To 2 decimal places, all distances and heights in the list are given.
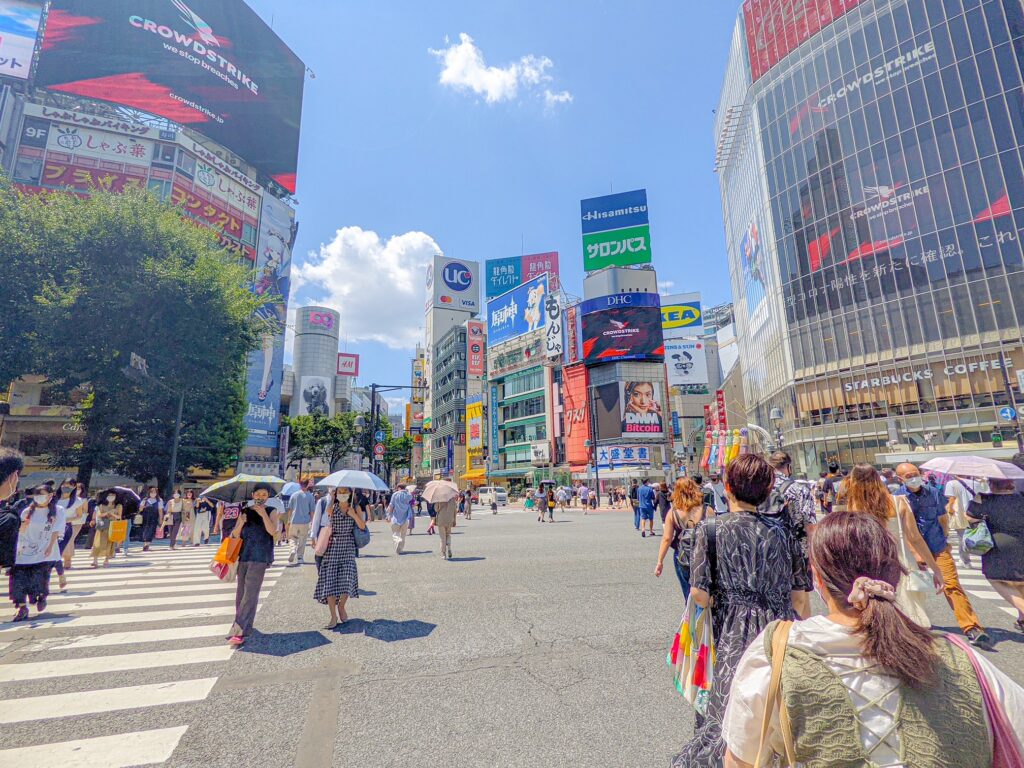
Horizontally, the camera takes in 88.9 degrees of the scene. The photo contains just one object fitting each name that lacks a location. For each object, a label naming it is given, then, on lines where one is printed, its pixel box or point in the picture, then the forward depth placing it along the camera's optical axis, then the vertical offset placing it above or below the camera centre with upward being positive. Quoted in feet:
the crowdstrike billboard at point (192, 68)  149.48 +126.89
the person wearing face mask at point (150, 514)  53.88 -4.19
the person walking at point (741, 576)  9.14 -2.08
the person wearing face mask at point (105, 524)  40.65 -3.82
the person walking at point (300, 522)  41.65 -4.08
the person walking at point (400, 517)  45.29 -4.14
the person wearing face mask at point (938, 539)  18.15 -3.01
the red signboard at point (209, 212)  153.38 +79.32
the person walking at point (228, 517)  44.37 -3.79
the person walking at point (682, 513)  17.76 -1.74
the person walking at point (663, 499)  54.90 -3.75
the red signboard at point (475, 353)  253.44 +54.83
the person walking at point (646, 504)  56.90 -4.44
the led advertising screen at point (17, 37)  136.26 +114.77
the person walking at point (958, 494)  28.60 -2.13
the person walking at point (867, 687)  4.49 -2.08
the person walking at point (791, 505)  10.02 -1.25
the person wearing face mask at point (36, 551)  23.88 -3.39
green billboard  226.99 +93.76
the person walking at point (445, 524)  40.88 -4.32
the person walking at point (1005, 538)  17.65 -2.78
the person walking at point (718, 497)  38.88 -2.60
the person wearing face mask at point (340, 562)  22.09 -3.90
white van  160.15 -9.88
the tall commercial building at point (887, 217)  109.40 +57.01
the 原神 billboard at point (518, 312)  226.99 +69.91
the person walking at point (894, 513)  16.39 -1.79
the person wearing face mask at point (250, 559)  20.34 -3.42
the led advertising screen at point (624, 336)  197.47 +48.32
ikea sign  266.98 +73.69
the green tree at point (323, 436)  183.52 +12.06
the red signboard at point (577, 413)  197.67 +19.65
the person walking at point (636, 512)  64.34 -6.00
